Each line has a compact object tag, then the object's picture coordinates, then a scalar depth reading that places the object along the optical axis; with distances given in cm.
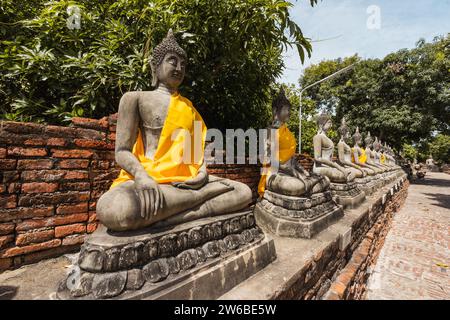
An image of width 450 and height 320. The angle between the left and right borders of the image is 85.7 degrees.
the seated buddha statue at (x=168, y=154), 179
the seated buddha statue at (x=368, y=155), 788
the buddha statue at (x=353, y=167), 594
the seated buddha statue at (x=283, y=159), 340
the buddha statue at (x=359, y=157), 730
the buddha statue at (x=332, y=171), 459
